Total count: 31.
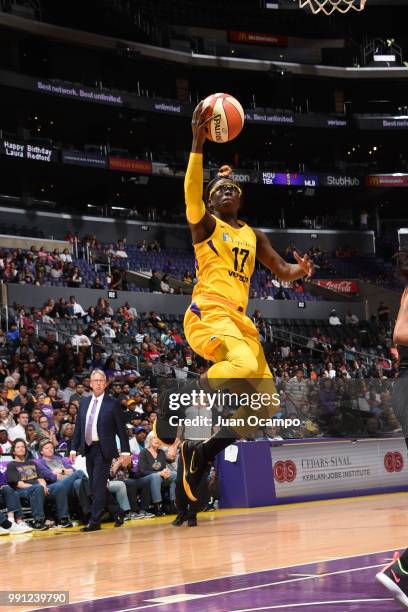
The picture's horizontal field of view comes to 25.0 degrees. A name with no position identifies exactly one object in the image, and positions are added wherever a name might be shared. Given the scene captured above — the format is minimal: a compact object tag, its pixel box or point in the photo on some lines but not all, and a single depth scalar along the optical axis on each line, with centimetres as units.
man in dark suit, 1275
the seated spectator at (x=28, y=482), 1271
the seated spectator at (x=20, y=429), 1423
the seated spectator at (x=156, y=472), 1452
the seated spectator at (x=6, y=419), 1477
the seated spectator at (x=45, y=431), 1472
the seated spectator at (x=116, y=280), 2989
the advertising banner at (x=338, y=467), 1666
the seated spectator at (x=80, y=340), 2252
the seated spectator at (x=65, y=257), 2989
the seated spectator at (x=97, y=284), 2902
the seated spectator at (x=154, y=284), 3080
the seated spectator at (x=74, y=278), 2789
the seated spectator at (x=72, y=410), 1609
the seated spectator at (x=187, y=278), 3263
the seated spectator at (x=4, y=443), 1374
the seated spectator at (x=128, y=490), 1399
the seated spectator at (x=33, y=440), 1396
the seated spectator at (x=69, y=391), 1931
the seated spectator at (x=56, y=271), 2784
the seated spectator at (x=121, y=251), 3378
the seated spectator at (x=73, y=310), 2459
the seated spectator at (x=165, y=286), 3084
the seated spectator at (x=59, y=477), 1304
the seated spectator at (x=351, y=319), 3453
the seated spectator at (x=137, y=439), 1542
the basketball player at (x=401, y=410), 556
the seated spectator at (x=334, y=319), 3403
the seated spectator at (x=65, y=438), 1496
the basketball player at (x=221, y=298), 641
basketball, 653
